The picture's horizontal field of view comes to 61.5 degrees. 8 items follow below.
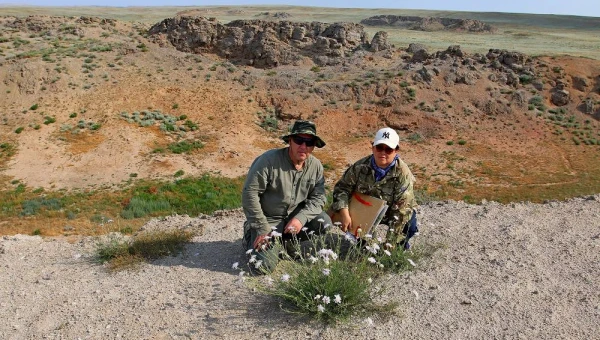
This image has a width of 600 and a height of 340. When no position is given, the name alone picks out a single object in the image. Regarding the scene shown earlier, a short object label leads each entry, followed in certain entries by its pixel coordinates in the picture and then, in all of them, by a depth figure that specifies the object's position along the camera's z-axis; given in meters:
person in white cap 4.78
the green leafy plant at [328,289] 3.91
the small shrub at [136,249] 5.40
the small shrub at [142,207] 11.29
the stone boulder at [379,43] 24.05
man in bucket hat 4.71
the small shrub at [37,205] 11.38
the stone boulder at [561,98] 20.97
